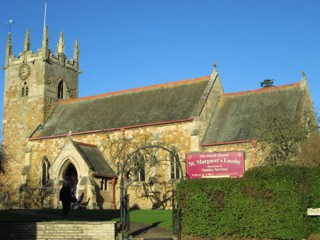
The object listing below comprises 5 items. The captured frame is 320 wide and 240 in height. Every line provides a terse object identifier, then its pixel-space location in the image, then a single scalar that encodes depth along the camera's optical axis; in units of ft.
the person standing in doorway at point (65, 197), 77.92
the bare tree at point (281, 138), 98.12
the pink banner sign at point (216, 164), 76.07
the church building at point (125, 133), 119.44
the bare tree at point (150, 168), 121.39
